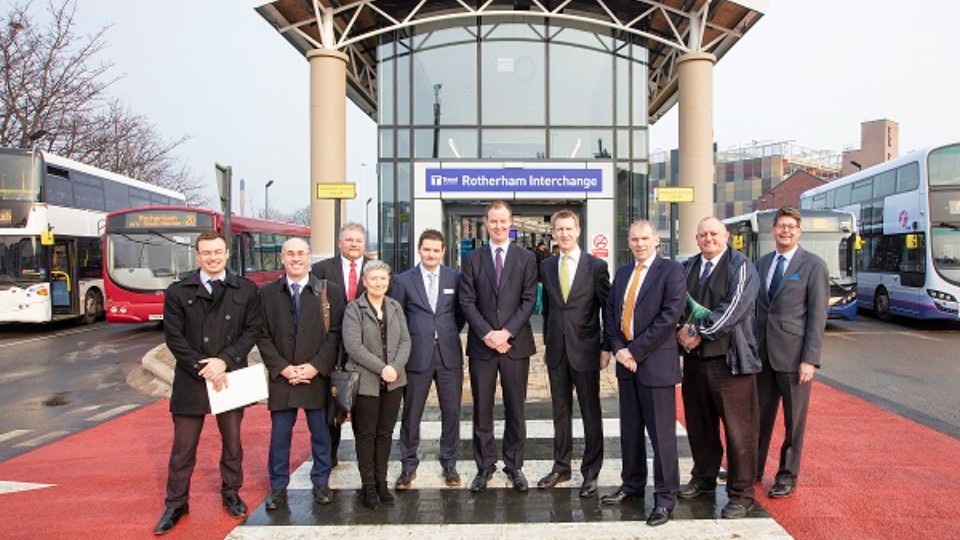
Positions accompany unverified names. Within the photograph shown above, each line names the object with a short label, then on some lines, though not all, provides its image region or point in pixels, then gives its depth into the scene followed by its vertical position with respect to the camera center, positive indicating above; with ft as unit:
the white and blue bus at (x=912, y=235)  49.19 +1.25
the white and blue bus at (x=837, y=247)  49.98 +0.28
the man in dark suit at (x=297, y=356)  14.75 -2.39
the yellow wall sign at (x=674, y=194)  36.29 +3.24
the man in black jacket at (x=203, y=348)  13.79 -2.08
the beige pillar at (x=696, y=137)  53.31 +9.50
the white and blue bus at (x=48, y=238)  49.47 +1.25
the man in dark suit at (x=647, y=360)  13.91 -2.39
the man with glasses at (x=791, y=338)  15.15 -2.07
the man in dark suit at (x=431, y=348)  15.74 -2.37
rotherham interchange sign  46.88 +5.26
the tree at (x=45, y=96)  73.41 +18.65
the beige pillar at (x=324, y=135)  52.29 +9.56
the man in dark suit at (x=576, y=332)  15.24 -1.94
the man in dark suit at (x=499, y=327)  15.69 -1.84
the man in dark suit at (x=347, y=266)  17.24 -0.38
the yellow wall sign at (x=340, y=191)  32.82 +3.17
